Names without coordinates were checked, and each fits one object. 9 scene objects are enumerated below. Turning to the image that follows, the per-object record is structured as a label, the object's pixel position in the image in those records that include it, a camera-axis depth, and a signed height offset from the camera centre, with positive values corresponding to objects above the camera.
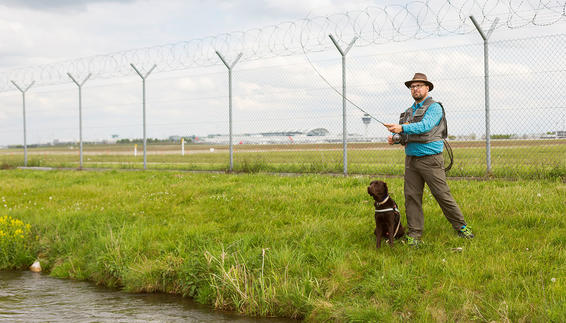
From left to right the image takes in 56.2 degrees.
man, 6.16 -0.06
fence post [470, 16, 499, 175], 10.55 +1.09
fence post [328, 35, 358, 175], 12.36 +0.88
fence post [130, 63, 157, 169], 16.90 +2.39
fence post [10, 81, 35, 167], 21.46 +2.01
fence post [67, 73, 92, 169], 19.17 +1.50
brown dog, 6.23 -0.74
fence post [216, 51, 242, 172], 14.51 +1.63
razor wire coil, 9.52 +2.53
